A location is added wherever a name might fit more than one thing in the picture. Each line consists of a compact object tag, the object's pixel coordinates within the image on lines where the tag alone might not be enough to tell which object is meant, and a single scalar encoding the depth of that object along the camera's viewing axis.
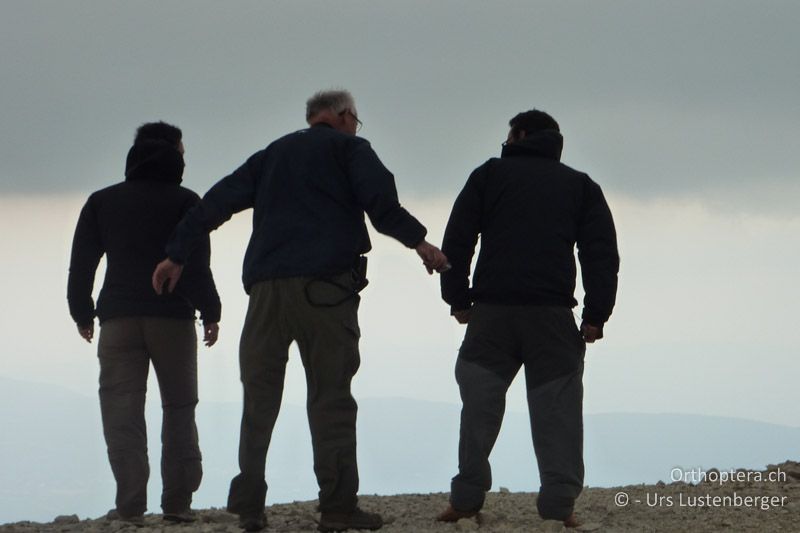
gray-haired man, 15.02
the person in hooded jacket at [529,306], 16.27
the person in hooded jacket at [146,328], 17.89
